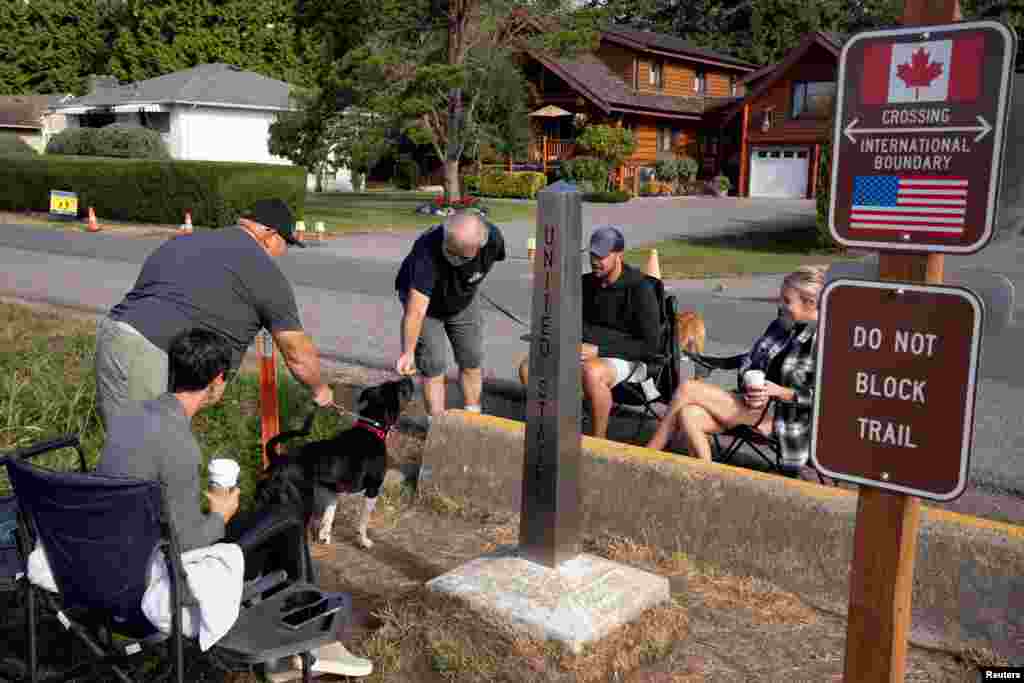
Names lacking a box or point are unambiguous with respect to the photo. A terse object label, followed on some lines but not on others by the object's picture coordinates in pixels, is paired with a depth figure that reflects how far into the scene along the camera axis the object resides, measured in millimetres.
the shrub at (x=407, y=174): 43875
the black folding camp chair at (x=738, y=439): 5062
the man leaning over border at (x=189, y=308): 4094
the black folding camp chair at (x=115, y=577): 2844
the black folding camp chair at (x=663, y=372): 6055
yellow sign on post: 24266
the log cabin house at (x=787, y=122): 39906
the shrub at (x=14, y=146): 34169
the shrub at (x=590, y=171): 38312
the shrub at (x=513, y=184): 38500
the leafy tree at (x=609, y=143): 38156
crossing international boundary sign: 2141
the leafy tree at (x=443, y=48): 23219
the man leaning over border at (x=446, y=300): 5551
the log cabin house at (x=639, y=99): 41344
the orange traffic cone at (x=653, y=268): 7057
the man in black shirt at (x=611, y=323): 5766
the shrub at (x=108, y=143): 34031
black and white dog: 4699
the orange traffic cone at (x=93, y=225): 22031
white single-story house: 41281
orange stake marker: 5477
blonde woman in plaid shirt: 4996
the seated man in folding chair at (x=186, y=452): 3123
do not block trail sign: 2225
